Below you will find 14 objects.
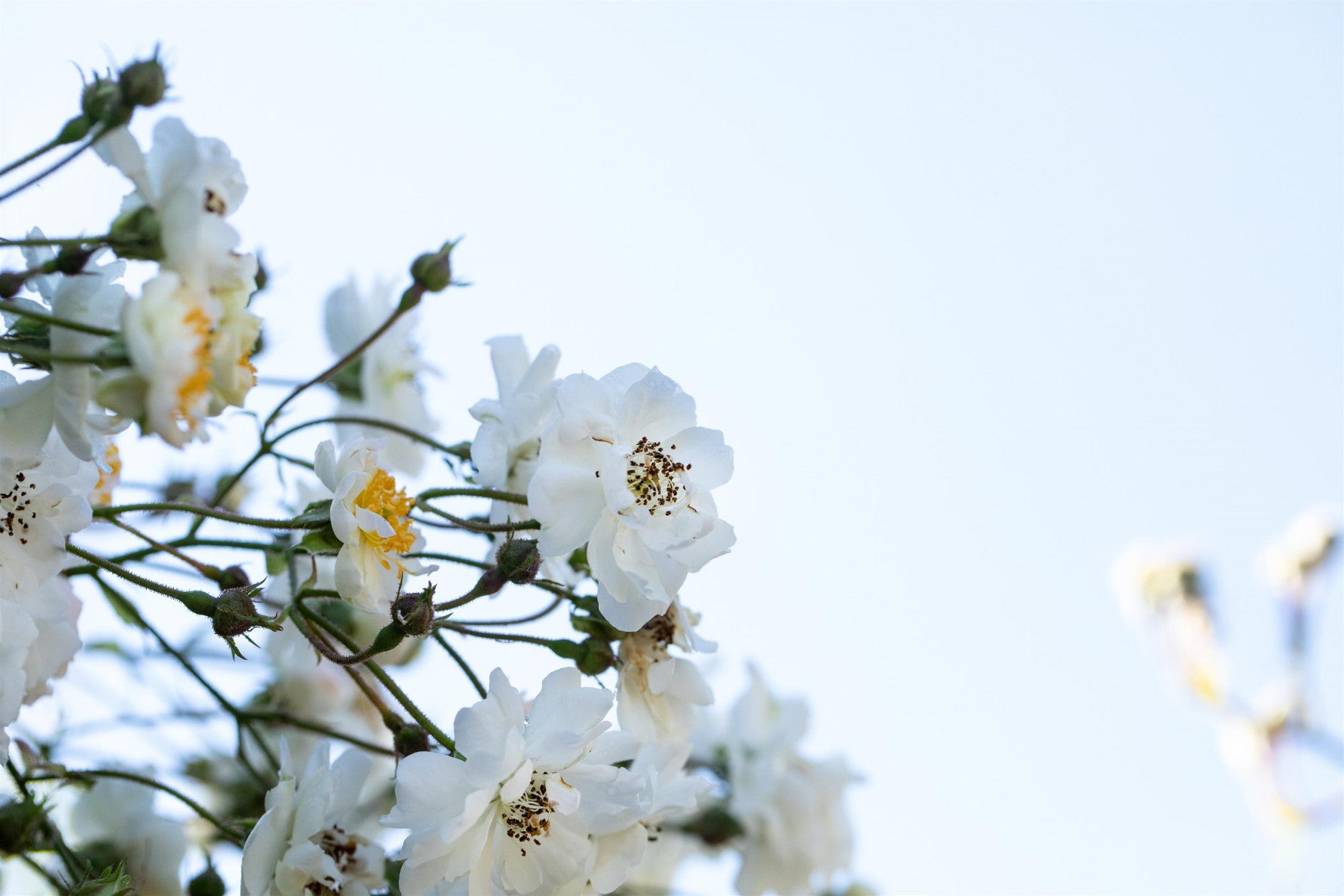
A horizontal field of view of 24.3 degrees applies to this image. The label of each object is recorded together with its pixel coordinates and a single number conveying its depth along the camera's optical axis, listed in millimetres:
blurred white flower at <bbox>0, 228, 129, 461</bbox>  618
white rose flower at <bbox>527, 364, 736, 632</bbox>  669
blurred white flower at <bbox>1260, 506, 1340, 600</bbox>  2274
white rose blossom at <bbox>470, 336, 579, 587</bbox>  704
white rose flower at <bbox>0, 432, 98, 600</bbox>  652
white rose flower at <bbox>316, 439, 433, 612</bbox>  658
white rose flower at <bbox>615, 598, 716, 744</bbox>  706
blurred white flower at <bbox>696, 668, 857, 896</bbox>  879
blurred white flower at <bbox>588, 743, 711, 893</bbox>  682
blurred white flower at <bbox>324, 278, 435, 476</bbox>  805
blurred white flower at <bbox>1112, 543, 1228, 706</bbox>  2282
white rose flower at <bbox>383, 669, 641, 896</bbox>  658
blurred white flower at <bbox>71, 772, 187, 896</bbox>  744
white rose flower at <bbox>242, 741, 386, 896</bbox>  669
